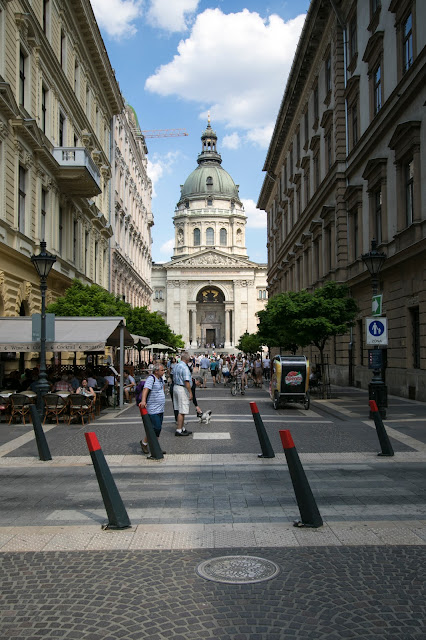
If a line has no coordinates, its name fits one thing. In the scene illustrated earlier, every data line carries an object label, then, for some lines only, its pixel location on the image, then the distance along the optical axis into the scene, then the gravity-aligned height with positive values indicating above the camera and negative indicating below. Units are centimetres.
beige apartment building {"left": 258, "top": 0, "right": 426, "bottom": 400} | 2014 +812
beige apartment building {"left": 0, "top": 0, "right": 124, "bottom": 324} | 2042 +804
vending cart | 1844 -74
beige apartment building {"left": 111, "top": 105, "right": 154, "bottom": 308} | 4547 +1242
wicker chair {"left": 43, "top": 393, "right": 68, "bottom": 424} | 1534 -125
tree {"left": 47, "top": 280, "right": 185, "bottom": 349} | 2344 +204
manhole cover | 482 -174
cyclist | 2627 -80
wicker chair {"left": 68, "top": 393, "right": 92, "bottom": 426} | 1524 -124
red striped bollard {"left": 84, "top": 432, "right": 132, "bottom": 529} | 619 -146
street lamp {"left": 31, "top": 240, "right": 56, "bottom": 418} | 1539 +90
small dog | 1523 -154
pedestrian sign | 1556 +57
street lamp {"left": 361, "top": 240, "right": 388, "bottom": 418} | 1584 -43
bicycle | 2639 -138
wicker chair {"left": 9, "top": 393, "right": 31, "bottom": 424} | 1538 -126
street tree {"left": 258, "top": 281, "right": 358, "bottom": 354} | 2220 +150
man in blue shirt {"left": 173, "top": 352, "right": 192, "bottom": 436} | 1234 -67
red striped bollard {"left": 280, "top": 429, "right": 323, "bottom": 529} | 619 -142
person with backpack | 1059 -73
